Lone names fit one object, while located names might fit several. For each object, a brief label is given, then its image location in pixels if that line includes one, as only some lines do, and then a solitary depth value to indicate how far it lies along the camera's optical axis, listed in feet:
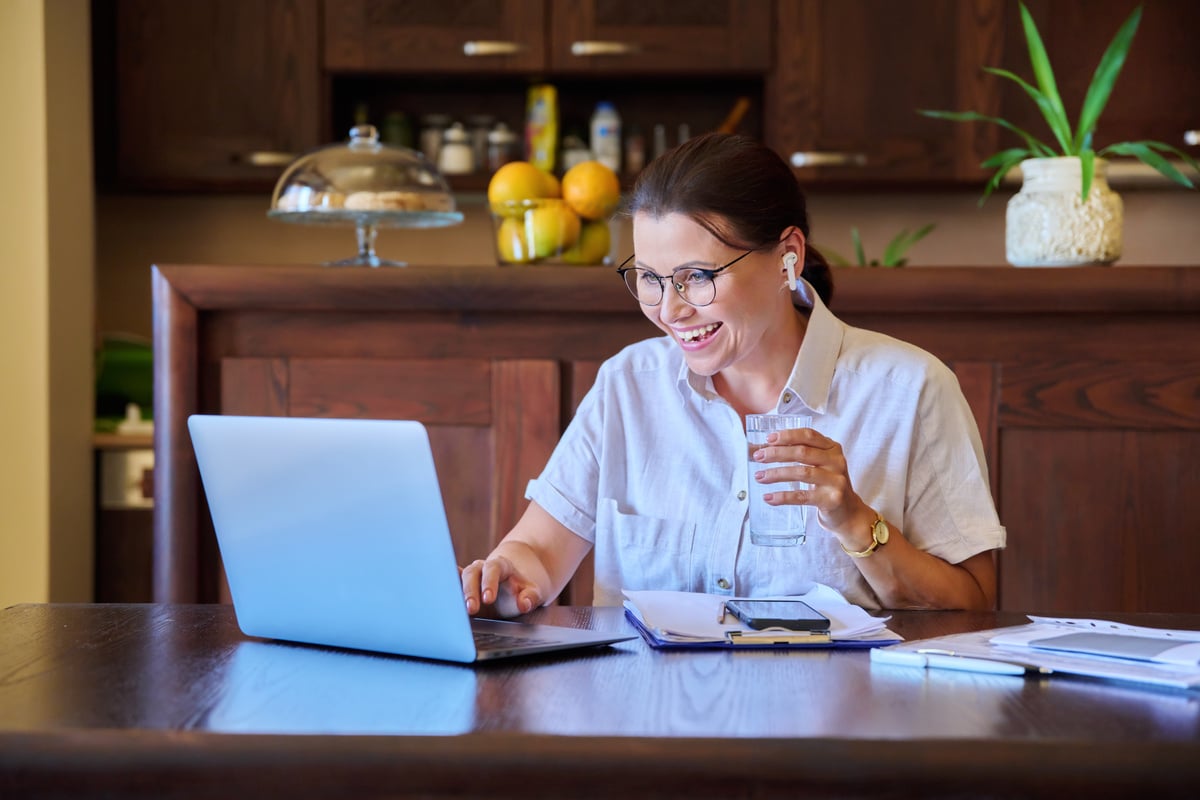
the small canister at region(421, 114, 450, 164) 11.21
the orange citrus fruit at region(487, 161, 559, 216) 7.10
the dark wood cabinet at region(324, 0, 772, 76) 10.30
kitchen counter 6.87
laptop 3.37
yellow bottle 10.83
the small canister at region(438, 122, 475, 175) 10.95
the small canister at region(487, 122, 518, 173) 10.99
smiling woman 5.14
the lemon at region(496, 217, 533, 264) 7.16
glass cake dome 7.45
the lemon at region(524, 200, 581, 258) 7.09
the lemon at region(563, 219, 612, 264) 7.18
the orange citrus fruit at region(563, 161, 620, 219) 7.06
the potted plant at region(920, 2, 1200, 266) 6.93
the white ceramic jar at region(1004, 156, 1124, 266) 6.93
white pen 3.37
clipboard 3.73
